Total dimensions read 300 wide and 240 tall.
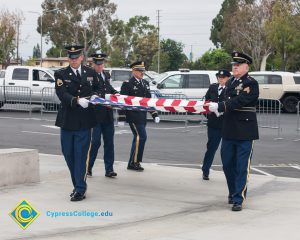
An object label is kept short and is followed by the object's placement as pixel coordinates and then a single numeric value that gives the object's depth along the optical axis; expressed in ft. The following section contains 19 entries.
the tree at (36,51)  442.50
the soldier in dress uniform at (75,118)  29.89
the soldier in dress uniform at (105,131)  36.01
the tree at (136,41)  257.55
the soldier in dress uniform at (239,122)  28.60
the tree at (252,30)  208.33
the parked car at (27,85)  84.69
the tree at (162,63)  254.68
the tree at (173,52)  274.57
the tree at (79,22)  226.17
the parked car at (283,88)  99.35
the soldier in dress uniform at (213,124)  35.73
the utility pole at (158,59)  245.55
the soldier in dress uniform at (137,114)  37.83
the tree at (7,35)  243.60
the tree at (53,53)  400.10
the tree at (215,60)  229.66
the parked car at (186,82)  82.84
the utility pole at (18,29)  257.12
